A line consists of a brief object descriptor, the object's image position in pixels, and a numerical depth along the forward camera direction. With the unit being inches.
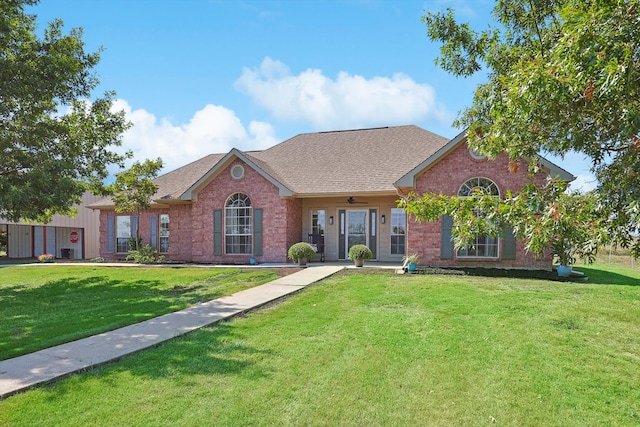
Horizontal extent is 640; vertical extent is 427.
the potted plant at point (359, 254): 574.9
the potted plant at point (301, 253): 600.1
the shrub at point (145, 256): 728.3
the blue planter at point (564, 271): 507.0
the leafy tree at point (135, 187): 703.7
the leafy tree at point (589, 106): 107.8
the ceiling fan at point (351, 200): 686.5
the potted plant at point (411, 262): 519.8
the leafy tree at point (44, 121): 422.0
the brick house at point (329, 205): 562.9
